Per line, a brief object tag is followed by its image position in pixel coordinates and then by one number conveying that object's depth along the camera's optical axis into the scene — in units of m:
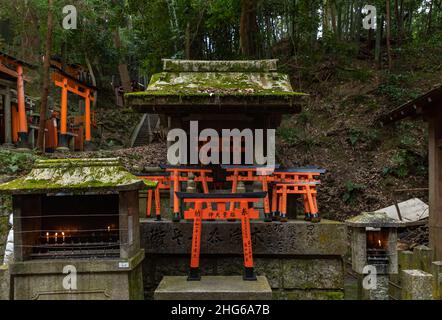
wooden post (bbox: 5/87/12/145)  17.80
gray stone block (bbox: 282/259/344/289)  8.70
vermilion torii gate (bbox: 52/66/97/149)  18.78
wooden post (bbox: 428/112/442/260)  10.26
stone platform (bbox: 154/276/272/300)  6.75
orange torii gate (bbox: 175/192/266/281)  7.26
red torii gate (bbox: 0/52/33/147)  17.25
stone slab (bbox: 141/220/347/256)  8.57
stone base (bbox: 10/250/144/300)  6.45
